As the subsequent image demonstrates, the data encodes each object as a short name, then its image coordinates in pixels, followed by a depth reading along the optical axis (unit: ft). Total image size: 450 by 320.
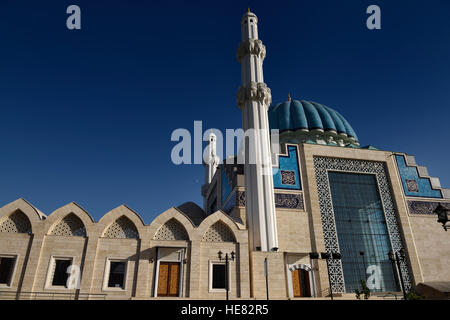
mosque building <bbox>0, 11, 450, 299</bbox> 51.88
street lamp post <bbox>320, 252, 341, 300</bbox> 56.70
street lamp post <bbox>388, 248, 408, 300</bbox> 47.57
